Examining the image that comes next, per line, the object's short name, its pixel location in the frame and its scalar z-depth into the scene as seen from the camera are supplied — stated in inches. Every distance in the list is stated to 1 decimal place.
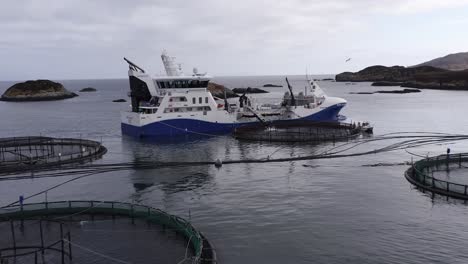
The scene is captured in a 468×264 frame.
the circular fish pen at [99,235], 901.8
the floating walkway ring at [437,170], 1378.0
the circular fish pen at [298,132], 2566.4
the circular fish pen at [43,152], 1860.2
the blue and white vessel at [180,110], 2802.7
